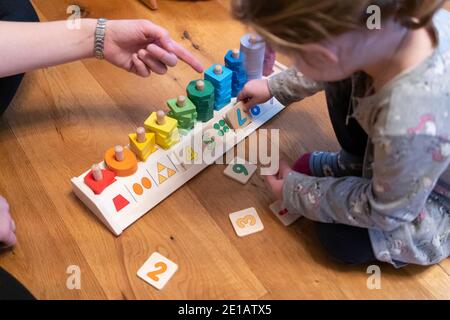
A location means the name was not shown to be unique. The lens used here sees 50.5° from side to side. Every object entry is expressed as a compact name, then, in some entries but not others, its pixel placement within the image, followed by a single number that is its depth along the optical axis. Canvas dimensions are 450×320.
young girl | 0.61
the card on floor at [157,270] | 0.91
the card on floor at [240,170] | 1.05
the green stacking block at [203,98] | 1.02
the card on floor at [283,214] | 0.99
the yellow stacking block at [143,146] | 0.97
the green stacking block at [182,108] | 1.01
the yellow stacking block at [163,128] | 0.98
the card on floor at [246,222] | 0.97
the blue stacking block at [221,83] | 1.04
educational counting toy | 0.94
